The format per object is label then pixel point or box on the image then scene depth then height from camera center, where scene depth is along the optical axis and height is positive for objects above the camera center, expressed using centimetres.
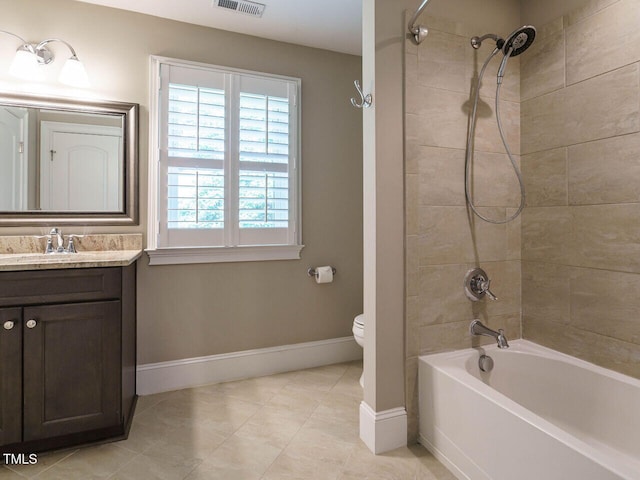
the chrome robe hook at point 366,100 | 169 +68
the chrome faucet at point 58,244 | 204 -3
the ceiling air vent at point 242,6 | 212 +144
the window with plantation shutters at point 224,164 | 230 +52
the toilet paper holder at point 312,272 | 268 -24
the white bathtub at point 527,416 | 111 -70
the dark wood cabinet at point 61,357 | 159 -55
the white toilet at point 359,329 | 217 -56
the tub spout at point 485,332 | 168 -46
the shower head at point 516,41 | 157 +92
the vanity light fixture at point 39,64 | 196 +100
